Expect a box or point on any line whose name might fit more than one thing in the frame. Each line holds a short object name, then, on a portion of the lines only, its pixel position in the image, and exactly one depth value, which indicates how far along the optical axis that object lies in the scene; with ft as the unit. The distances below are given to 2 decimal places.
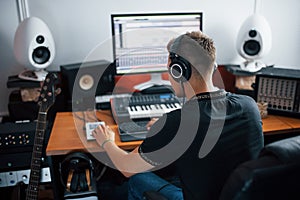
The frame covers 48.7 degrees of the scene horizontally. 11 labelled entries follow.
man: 3.68
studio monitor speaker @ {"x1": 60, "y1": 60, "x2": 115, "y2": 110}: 6.18
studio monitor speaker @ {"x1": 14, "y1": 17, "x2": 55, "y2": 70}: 5.86
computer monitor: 6.23
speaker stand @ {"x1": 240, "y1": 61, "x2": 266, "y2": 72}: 6.81
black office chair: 2.34
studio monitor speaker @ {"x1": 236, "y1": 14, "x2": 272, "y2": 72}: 6.62
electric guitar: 5.11
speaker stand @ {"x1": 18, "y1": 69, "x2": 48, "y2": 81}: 6.22
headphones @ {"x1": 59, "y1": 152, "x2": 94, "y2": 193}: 4.92
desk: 4.87
